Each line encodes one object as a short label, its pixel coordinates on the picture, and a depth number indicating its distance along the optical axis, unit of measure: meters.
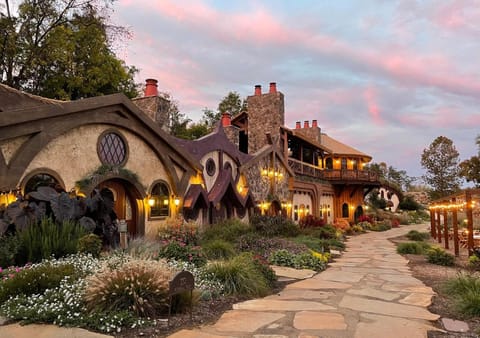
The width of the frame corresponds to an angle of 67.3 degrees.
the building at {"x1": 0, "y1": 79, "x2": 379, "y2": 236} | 8.77
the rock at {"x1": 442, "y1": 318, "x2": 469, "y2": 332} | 5.08
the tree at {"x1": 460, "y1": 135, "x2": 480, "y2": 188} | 29.88
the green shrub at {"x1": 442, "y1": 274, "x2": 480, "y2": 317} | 5.73
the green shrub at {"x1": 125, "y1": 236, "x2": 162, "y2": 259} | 7.89
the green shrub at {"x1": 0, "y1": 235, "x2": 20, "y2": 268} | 6.69
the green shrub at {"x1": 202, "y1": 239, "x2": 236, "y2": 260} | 9.26
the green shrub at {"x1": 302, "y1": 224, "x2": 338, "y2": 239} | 17.11
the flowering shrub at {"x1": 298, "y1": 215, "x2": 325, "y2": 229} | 20.58
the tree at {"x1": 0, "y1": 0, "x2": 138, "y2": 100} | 19.44
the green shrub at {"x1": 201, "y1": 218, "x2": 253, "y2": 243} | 12.72
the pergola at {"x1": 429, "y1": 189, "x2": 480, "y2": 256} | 11.84
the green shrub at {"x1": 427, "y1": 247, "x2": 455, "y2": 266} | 11.66
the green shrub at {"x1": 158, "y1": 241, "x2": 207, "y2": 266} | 8.21
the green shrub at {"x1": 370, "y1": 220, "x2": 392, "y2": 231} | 29.41
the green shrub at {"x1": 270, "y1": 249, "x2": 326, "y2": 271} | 10.33
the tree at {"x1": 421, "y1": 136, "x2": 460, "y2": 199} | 41.16
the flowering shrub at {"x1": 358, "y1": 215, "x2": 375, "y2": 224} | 31.33
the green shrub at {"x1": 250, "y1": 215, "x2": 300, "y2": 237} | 14.91
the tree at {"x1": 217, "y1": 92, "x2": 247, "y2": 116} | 40.09
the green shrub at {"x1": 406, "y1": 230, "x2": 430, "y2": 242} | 20.98
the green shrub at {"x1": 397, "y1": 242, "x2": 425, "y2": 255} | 14.75
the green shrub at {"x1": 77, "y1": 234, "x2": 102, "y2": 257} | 7.31
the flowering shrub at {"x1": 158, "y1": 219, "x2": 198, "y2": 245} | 11.51
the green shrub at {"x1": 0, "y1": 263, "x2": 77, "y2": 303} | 5.45
